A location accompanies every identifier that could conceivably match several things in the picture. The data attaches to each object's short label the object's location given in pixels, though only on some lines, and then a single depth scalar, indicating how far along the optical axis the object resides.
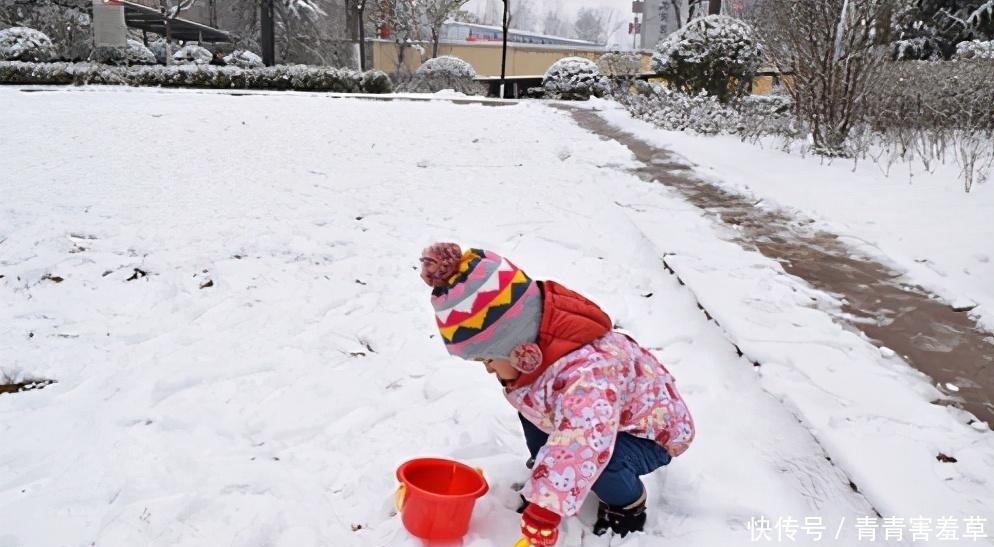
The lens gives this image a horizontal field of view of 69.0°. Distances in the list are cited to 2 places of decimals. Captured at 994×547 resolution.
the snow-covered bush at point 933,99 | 8.22
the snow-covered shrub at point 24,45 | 16.56
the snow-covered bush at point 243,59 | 20.14
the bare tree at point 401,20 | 29.98
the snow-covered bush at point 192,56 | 20.98
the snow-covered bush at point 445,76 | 20.31
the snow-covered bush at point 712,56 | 11.40
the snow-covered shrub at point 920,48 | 16.21
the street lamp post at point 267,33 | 21.53
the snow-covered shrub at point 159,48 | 25.37
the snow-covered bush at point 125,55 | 19.30
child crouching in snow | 1.77
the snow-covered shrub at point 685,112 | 9.53
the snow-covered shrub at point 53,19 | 21.78
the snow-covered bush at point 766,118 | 8.78
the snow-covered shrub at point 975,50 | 10.23
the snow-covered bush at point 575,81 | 16.73
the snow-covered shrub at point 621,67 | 16.34
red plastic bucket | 1.88
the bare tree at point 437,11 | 27.89
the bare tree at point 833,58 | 7.27
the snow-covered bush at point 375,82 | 17.56
